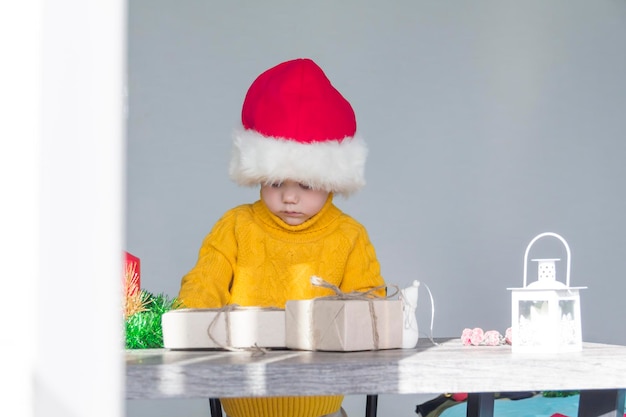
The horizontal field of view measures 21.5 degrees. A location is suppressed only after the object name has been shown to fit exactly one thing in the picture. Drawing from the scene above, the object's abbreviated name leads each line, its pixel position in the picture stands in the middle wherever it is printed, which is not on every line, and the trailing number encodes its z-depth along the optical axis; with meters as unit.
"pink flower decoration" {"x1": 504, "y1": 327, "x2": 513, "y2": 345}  2.53
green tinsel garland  2.40
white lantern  2.37
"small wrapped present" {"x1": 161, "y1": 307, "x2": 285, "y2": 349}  2.33
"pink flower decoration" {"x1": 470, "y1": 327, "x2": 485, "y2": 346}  2.53
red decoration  2.41
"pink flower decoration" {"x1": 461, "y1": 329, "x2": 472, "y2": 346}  2.54
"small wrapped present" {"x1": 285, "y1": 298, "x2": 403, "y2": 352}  2.32
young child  2.75
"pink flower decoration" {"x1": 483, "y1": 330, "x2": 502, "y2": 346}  2.53
